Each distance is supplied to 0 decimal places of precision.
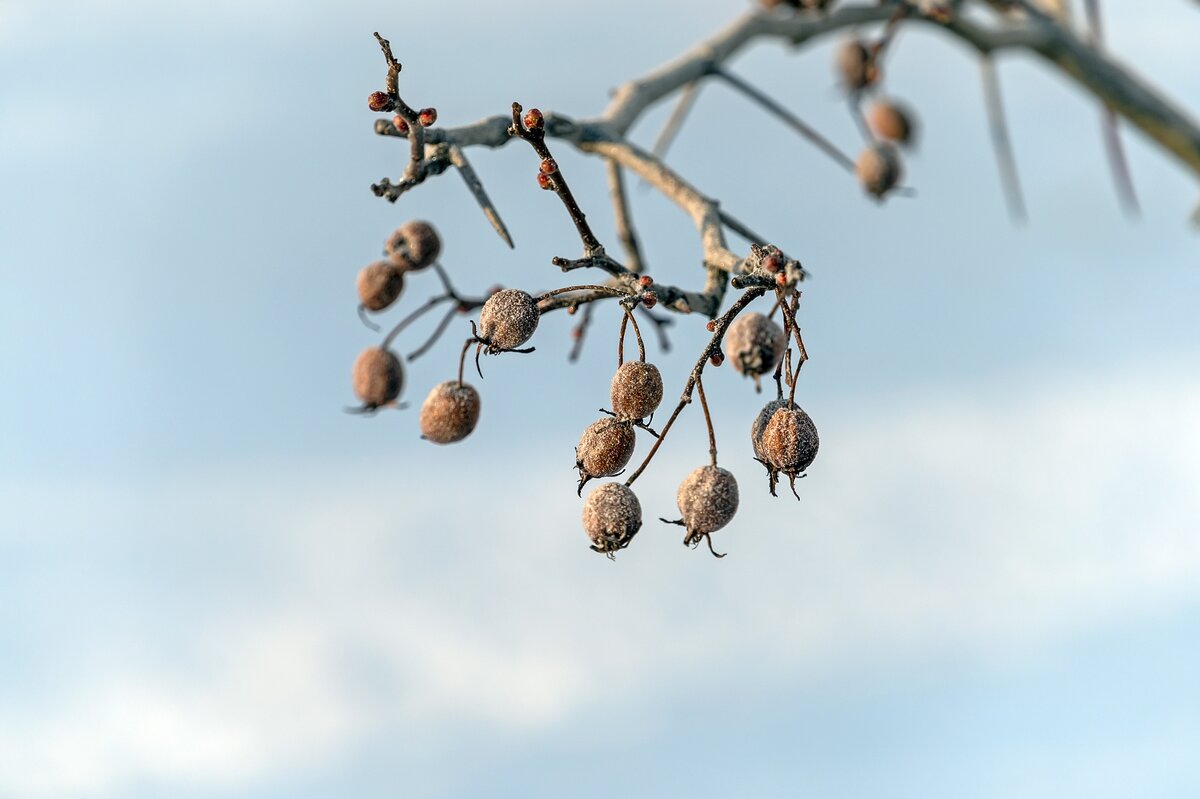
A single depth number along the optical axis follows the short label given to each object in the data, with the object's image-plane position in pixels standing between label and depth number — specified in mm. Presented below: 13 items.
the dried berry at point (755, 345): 2521
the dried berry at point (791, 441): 2521
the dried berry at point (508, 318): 2555
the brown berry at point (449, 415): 3070
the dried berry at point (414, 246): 3135
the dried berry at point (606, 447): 2613
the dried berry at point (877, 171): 4312
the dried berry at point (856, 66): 4371
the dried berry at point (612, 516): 2654
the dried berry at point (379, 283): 3170
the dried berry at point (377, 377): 3354
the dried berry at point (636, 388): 2537
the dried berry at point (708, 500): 2629
